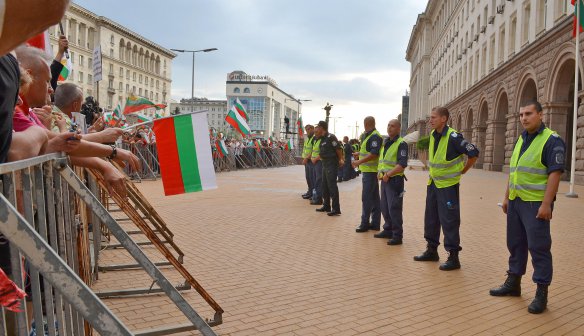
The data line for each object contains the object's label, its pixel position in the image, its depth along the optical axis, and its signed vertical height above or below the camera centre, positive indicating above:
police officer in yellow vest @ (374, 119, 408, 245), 7.99 -0.48
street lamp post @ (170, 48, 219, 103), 36.01 +6.57
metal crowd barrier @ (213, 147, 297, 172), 28.77 -0.73
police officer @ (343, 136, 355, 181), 20.51 -0.50
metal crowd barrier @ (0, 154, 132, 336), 1.44 -0.39
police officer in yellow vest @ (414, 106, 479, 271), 6.39 -0.39
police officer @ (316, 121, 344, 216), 11.10 -0.29
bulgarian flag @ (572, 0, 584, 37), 16.52 +4.58
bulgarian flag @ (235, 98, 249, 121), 23.30 +1.75
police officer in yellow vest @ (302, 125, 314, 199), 14.70 -0.50
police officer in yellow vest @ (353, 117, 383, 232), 9.09 -0.46
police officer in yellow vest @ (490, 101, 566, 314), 4.82 -0.47
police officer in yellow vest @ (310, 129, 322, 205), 13.34 -0.72
